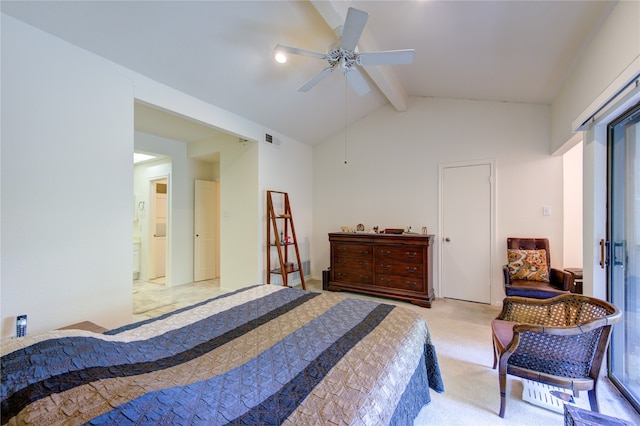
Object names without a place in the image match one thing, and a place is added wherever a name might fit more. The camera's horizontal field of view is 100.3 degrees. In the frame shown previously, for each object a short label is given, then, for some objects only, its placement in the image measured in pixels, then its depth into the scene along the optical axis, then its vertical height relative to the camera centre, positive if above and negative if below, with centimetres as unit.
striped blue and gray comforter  85 -67
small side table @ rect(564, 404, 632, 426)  106 -84
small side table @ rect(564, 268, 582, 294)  286 -75
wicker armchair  148 -81
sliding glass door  180 -24
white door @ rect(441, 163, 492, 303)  378 -28
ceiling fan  194 +133
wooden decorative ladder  414 -35
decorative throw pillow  318 -64
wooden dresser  371 -79
